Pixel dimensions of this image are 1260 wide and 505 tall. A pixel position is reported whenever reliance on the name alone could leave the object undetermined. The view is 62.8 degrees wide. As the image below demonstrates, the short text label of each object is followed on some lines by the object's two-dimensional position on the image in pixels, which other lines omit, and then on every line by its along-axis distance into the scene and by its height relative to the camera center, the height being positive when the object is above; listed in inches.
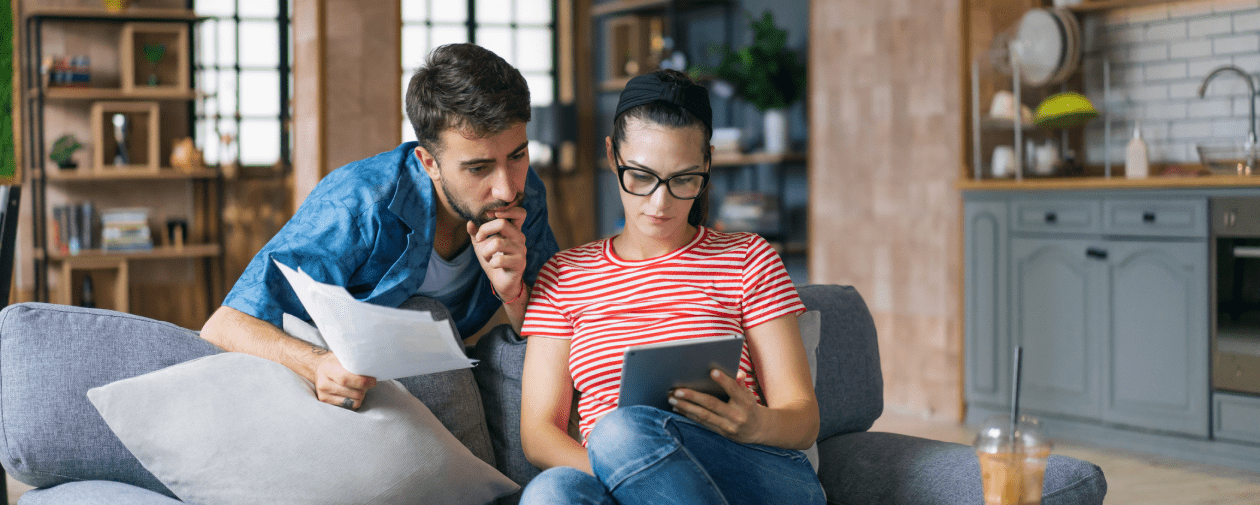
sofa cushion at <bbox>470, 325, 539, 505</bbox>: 72.6 -12.0
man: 68.4 +1.4
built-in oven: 133.8 -9.5
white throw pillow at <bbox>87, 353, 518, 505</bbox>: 55.6 -11.4
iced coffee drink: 48.8 -11.2
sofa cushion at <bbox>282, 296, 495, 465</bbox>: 68.5 -11.3
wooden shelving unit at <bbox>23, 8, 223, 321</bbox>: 230.8 +21.9
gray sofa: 58.1 -12.2
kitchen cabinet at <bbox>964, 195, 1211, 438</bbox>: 140.0 -12.4
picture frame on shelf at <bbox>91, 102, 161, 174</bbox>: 233.8 +22.2
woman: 62.1 -4.9
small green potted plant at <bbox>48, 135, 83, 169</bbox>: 232.2 +18.2
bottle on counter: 151.9 +9.4
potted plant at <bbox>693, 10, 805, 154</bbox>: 203.5 +30.2
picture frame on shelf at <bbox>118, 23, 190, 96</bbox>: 236.5 +40.7
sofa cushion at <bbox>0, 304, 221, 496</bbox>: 58.0 -8.9
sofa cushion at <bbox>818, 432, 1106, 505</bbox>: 62.3 -15.8
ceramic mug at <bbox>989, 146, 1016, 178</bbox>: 166.1 +10.2
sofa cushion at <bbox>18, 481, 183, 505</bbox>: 55.4 -14.3
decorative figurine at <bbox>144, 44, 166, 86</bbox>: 239.3 +41.4
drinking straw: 49.4 -8.4
